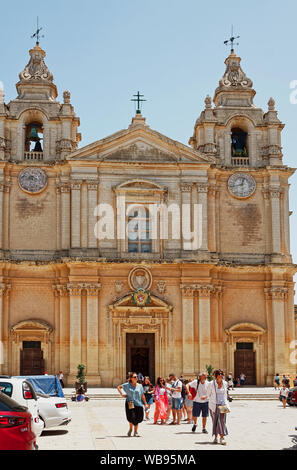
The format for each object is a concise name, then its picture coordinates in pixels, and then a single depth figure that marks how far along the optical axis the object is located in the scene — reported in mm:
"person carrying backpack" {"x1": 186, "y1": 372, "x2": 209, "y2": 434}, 20312
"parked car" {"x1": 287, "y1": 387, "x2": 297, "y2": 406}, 26461
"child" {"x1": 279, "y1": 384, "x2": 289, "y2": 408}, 29500
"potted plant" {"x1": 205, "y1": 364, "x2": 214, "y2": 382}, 38344
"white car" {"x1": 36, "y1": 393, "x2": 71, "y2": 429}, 19750
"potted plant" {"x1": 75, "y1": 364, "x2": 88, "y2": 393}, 35938
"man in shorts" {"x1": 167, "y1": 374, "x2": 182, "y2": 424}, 22531
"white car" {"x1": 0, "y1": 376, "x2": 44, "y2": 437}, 17328
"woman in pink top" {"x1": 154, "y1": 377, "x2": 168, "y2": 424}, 22578
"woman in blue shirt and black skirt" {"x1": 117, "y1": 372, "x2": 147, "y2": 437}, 18750
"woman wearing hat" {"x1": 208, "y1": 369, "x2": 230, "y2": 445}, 17609
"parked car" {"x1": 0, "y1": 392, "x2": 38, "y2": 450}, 12766
